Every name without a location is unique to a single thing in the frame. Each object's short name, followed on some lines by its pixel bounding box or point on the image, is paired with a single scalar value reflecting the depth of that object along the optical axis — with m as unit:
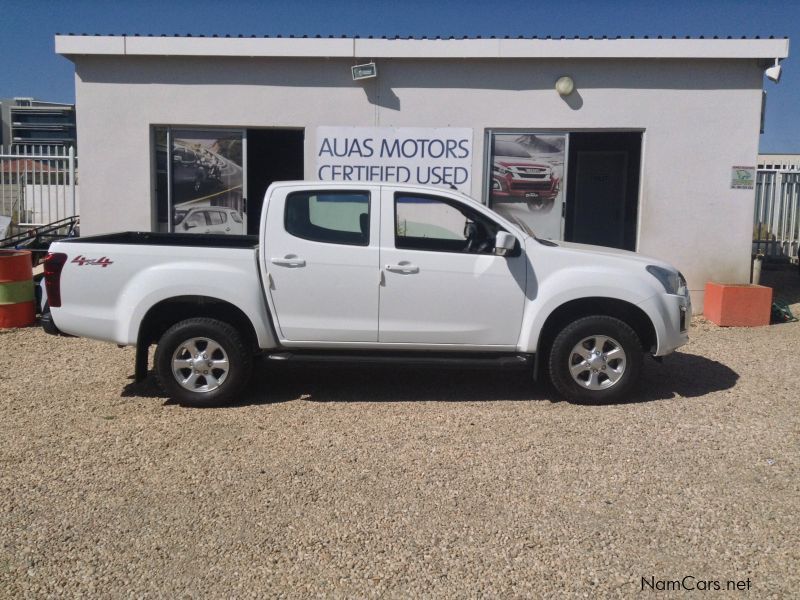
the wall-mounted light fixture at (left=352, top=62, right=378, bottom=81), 10.37
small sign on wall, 10.40
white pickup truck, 6.12
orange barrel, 9.31
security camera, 9.95
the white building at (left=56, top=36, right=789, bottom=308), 10.35
